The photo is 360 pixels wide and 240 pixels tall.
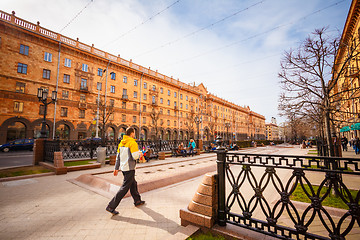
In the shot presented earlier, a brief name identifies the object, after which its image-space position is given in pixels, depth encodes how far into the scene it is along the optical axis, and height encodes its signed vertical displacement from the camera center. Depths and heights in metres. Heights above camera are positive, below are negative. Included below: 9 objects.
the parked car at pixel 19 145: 18.19 -1.35
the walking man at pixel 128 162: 4.01 -0.69
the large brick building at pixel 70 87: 21.88 +8.11
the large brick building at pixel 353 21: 16.73 +12.43
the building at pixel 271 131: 136.23 +3.23
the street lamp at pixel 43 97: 10.08 +2.34
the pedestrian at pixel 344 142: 19.27 -0.88
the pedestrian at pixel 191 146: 15.80 -1.13
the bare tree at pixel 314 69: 5.72 +2.52
